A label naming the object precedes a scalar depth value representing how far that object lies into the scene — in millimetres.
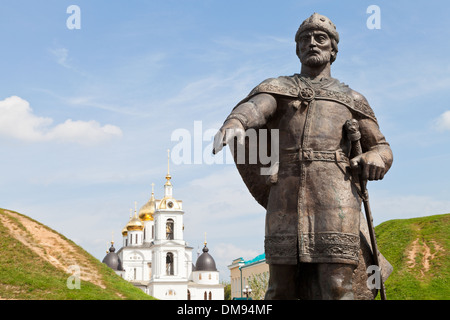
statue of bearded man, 4727
